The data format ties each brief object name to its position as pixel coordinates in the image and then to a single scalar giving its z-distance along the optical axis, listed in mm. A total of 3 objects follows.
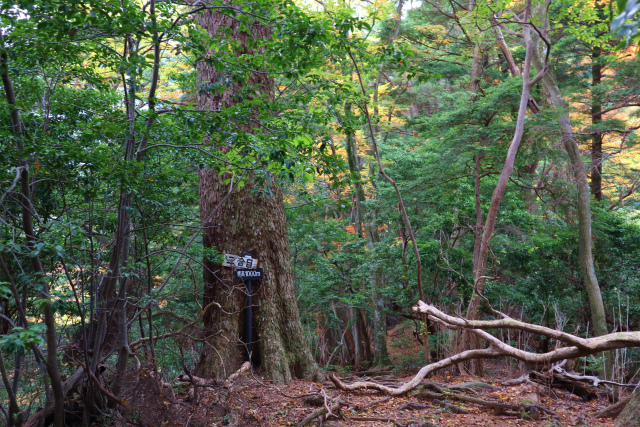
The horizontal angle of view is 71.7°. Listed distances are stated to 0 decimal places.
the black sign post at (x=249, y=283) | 5570
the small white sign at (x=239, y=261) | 5328
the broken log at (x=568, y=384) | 5715
